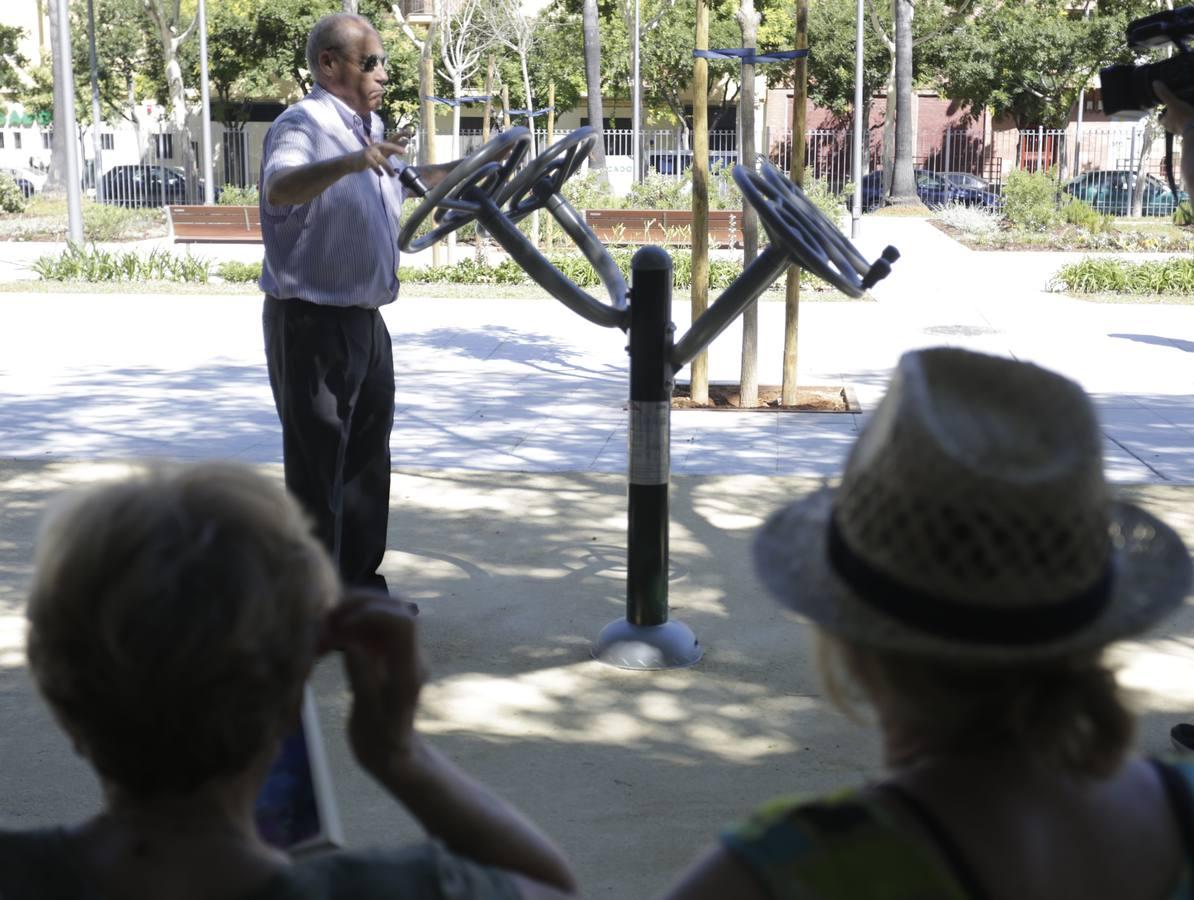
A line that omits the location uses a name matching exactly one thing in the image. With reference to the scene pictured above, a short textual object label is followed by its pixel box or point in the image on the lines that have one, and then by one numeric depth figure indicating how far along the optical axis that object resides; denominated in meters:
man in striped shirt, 4.47
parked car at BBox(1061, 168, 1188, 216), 35.59
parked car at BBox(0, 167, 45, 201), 43.25
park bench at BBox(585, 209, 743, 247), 20.17
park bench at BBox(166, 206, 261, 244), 22.64
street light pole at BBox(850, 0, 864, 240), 23.64
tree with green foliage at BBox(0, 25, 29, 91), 47.09
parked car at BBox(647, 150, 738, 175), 36.77
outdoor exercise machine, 3.82
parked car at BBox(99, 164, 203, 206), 37.94
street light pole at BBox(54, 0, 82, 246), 17.20
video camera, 2.93
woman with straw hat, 1.16
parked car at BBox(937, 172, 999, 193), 38.83
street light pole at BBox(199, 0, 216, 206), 29.48
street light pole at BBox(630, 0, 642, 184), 32.20
